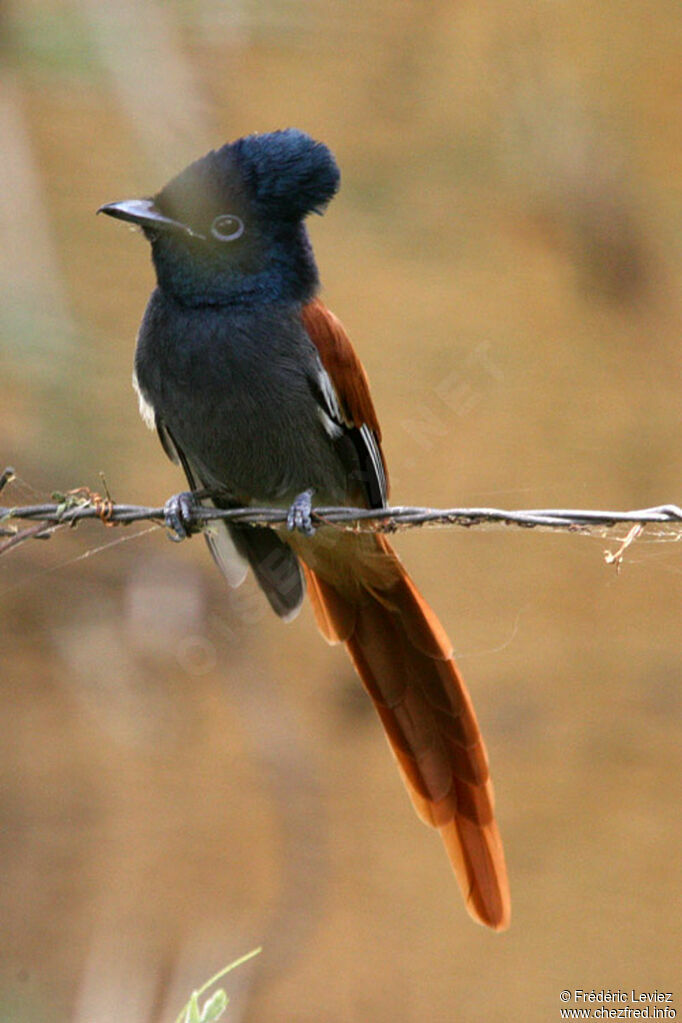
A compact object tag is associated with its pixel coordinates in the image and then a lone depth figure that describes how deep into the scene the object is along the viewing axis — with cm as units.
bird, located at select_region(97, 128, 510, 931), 323
